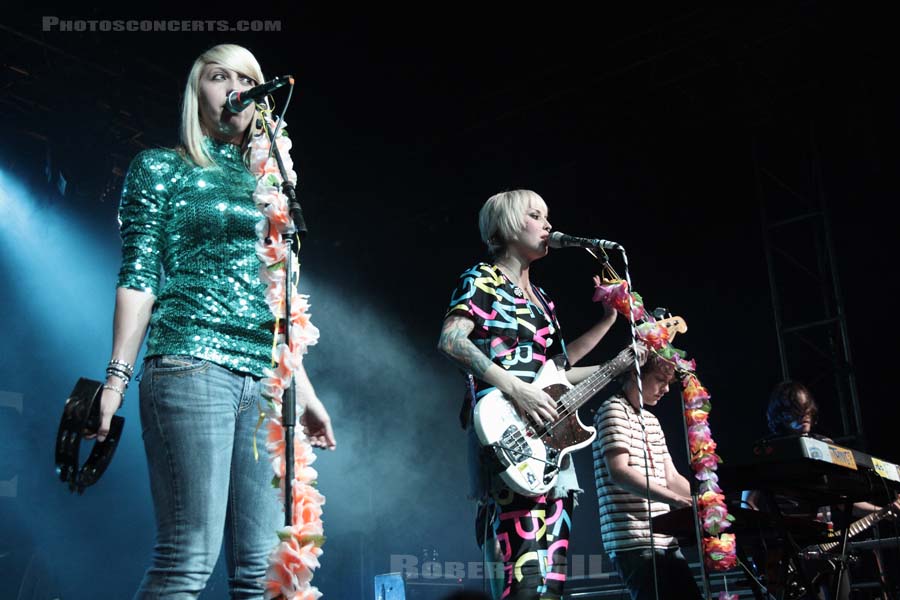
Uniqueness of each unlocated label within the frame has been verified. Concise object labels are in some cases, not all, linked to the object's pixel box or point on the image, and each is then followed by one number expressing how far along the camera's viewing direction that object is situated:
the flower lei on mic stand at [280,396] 2.00
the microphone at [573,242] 3.63
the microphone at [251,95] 2.28
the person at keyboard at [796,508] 3.92
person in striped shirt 3.79
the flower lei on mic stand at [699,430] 3.78
